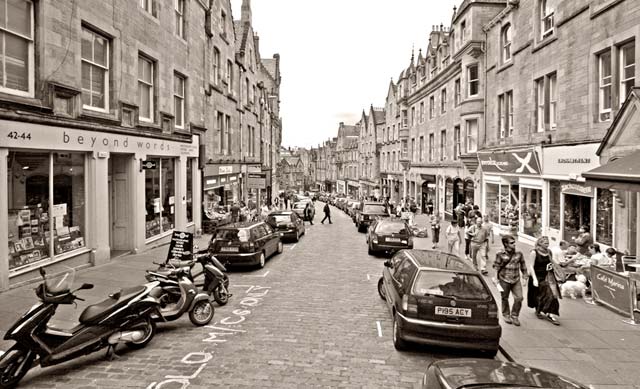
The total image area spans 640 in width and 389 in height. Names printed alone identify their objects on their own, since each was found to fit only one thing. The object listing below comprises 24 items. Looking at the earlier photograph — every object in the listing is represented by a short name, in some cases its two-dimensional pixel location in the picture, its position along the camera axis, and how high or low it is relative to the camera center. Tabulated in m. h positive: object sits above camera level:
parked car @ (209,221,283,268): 13.42 -1.84
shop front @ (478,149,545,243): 18.17 -0.31
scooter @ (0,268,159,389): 5.63 -2.01
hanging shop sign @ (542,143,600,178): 13.52 +0.84
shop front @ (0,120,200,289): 9.72 -0.30
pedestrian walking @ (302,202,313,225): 32.41 -2.07
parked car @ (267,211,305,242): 20.81 -1.83
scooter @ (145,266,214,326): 8.05 -2.09
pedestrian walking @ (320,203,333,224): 32.81 -1.97
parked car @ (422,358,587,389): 3.79 -1.69
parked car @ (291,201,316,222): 32.66 -1.78
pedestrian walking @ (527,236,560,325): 8.79 -2.03
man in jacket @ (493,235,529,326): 8.68 -1.75
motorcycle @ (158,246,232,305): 9.40 -1.95
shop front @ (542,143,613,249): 13.38 -0.42
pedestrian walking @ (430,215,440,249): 19.17 -1.86
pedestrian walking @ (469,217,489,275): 13.16 -1.90
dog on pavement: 10.69 -2.47
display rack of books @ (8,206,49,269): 9.73 -1.16
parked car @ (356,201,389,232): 25.53 -1.65
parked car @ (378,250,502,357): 6.86 -1.95
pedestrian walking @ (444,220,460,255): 15.23 -1.71
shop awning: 8.93 +0.22
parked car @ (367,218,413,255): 16.91 -2.01
